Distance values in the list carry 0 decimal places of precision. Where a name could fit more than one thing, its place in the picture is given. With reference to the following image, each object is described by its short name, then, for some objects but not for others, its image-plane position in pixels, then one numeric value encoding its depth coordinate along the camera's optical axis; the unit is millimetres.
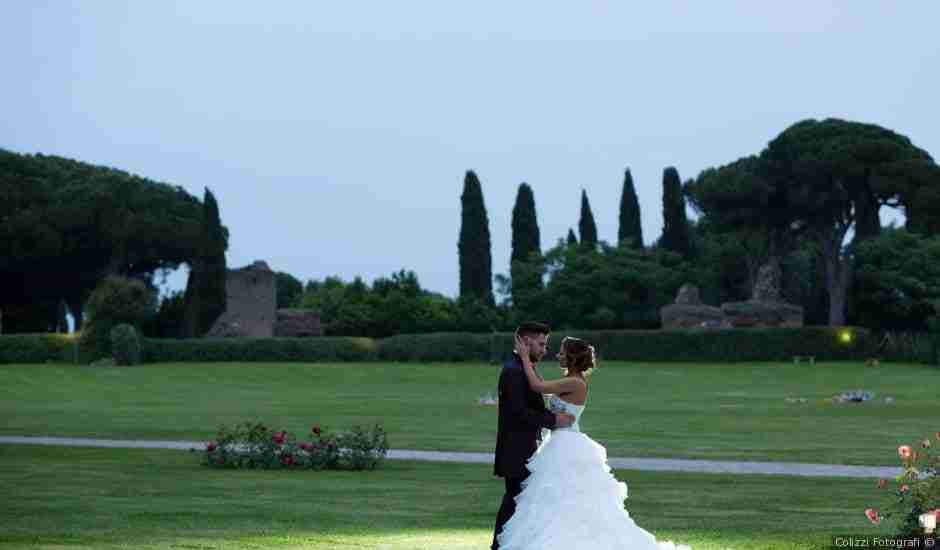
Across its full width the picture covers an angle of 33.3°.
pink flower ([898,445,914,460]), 13039
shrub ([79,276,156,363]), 71562
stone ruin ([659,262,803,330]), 72375
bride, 11930
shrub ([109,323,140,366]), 69625
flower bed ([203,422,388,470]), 23703
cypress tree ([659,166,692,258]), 85062
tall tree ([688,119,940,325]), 77062
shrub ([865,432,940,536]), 13430
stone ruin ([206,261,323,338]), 78312
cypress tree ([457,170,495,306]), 84312
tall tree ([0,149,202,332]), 88125
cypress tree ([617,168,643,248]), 91812
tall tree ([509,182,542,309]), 86938
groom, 12328
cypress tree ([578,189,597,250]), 94819
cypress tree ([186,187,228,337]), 80656
